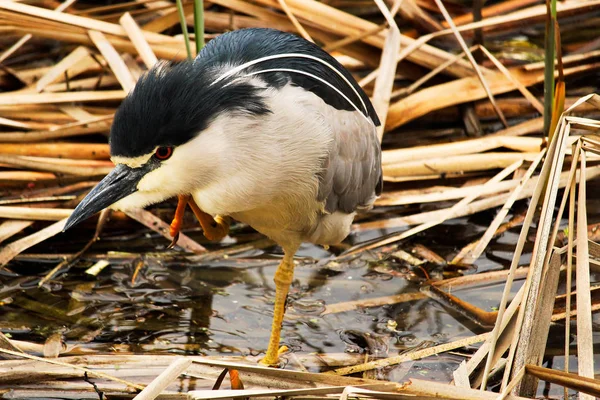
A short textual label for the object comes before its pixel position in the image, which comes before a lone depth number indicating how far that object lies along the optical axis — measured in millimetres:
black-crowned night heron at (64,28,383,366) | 5184
